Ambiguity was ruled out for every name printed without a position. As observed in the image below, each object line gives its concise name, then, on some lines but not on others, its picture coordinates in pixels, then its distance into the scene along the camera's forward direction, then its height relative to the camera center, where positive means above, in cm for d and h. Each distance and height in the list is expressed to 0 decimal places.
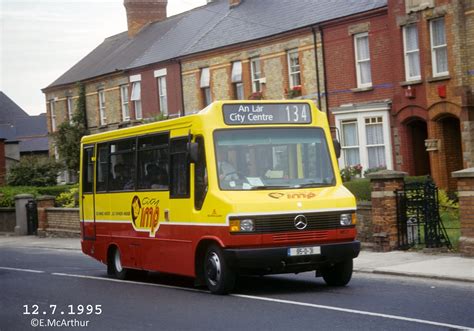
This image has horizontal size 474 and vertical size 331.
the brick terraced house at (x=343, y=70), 3194 +511
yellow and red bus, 1367 +3
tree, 5244 +413
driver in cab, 1416 +46
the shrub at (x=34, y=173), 5300 +214
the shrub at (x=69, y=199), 4043 +46
